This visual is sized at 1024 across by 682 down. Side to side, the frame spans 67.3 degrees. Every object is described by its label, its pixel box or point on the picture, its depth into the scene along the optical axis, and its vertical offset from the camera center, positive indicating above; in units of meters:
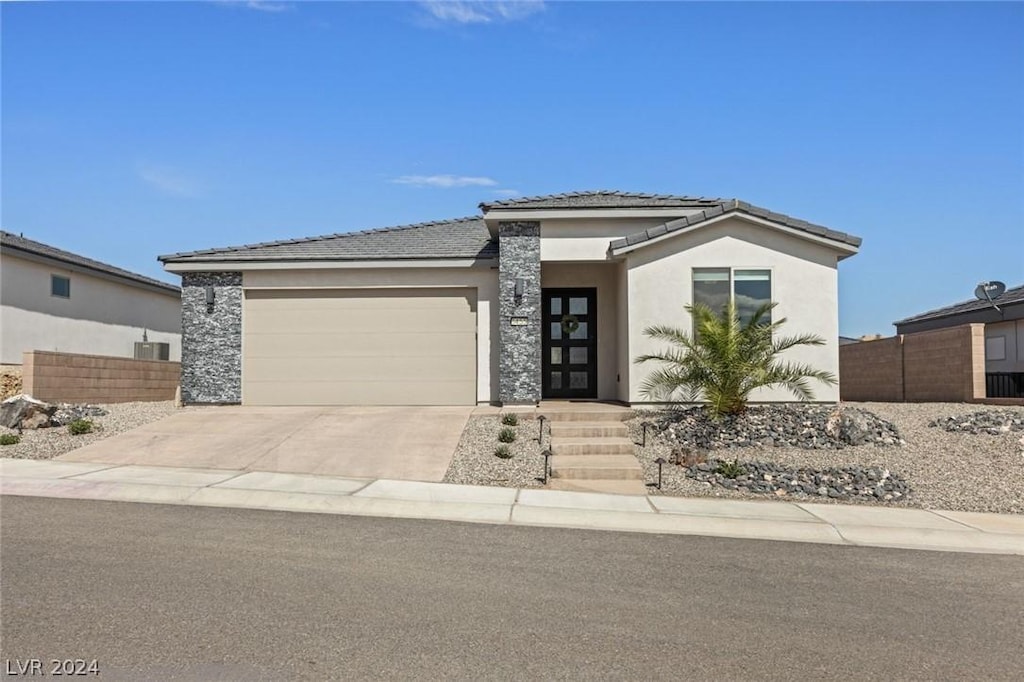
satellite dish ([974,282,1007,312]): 23.80 +2.57
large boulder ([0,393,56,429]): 13.62 -0.75
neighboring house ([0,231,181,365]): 19.52 +1.95
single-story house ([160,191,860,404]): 16.95 +1.11
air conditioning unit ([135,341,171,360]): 23.09 +0.63
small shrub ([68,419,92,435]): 13.51 -0.99
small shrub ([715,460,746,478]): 11.30 -1.44
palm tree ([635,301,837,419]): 13.01 +0.18
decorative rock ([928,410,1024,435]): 13.12 -0.87
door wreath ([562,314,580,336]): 17.18 +1.08
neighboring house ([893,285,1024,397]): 22.75 +1.48
